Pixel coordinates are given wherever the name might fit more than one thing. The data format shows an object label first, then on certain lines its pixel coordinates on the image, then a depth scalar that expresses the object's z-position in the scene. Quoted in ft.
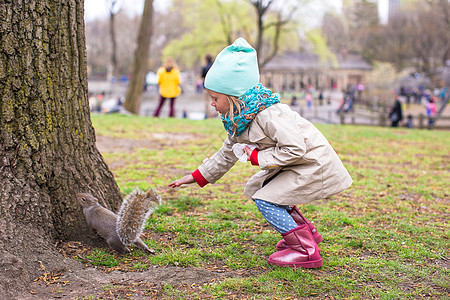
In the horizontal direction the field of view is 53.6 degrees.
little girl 9.33
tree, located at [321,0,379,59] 237.45
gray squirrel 9.83
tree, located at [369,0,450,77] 183.93
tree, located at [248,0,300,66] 79.41
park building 188.03
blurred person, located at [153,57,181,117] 43.39
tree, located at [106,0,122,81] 108.68
